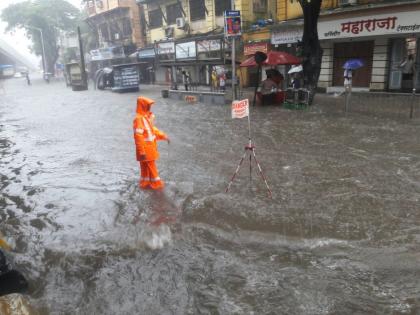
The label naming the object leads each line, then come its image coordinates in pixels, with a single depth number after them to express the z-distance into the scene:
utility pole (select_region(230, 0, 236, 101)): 16.94
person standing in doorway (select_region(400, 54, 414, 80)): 17.55
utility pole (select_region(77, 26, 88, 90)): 34.47
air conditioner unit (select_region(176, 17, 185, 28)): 30.19
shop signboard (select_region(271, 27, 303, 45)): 20.81
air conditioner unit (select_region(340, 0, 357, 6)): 18.45
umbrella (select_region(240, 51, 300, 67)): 15.97
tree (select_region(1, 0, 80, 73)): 51.34
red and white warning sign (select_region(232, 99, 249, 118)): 6.77
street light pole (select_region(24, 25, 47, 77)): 51.09
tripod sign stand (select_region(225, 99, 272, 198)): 6.77
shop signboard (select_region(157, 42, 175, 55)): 28.20
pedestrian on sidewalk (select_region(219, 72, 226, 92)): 22.09
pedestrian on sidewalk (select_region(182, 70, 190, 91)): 22.08
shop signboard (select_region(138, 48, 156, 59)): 33.94
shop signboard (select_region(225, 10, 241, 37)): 16.16
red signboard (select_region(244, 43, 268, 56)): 23.31
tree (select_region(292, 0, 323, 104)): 15.06
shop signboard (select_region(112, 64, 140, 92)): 28.78
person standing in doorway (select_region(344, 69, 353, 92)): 14.31
